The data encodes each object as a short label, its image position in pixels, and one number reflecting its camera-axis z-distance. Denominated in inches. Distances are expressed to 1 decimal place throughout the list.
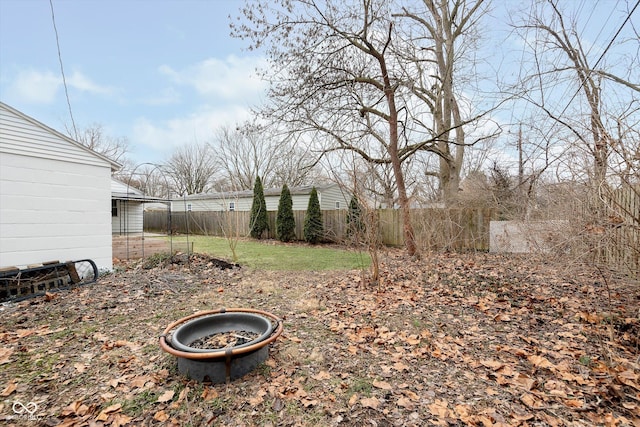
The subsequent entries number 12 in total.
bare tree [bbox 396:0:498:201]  283.1
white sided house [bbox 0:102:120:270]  189.5
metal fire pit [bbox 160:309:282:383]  87.0
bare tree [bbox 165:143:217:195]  1080.2
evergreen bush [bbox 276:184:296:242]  542.0
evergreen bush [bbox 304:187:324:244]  511.8
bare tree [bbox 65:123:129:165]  933.2
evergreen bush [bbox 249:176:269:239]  566.9
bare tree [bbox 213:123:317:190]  927.7
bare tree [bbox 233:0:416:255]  238.5
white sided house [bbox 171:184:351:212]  609.3
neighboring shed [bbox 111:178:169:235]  475.5
